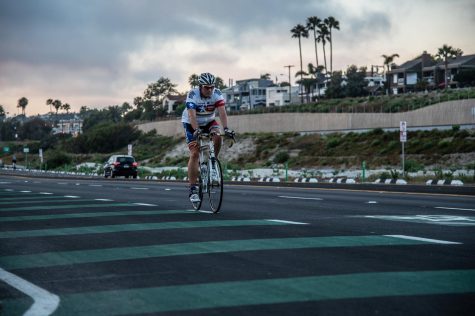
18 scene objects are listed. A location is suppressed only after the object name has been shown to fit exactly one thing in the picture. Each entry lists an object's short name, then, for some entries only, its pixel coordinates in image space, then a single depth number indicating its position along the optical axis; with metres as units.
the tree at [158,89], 192.00
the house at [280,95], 166.50
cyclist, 12.02
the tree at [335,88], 125.25
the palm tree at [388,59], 141.50
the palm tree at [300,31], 131.88
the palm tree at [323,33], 131.12
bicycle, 12.25
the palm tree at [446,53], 122.50
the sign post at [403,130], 32.81
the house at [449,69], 121.25
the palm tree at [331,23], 130.38
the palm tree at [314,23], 130.88
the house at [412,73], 132.12
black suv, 49.78
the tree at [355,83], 122.38
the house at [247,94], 177.12
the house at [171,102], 184.88
